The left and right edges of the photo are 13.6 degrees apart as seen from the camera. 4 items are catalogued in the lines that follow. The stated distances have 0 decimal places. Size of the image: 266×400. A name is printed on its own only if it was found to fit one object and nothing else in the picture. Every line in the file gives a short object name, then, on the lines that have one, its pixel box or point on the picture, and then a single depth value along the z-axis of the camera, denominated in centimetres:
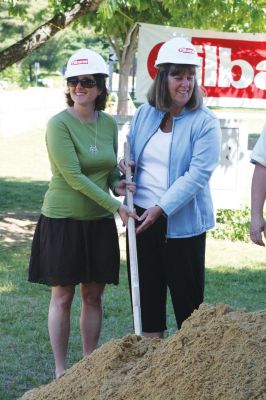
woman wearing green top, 653
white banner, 1402
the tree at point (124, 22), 1280
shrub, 1437
